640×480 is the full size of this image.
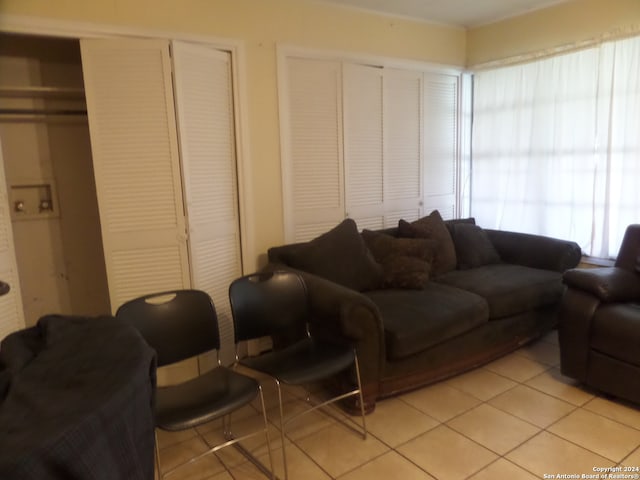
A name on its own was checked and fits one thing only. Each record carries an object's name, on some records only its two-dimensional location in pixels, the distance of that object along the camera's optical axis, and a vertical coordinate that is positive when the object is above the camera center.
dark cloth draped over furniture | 0.79 -0.45
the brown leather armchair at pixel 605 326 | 2.46 -0.94
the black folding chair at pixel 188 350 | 1.81 -0.84
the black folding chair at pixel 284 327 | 2.17 -0.82
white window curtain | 3.33 +0.13
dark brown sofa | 2.51 -0.85
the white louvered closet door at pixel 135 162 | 2.60 +0.09
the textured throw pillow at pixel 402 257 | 3.19 -0.66
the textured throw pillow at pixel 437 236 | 3.55 -0.55
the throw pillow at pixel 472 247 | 3.75 -0.69
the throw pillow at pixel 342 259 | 3.04 -0.61
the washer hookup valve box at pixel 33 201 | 3.10 -0.14
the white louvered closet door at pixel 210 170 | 2.80 +0.02
